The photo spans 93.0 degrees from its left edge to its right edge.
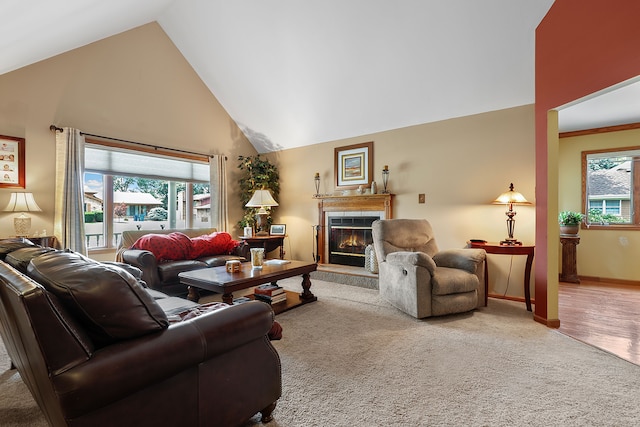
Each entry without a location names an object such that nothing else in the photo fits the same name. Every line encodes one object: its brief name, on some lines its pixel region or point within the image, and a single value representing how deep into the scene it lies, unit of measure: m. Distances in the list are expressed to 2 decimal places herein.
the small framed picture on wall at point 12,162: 3.48
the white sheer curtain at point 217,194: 5.49
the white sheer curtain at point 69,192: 3.79
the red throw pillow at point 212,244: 4.13
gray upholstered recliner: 2.95
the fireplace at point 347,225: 4.80
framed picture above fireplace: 4.93
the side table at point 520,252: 3.24
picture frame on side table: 5.58
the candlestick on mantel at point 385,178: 4.65
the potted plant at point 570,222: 4.61
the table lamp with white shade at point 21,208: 3.35
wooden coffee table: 2.69
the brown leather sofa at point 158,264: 3.40
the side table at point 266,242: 5.04
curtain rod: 3.80
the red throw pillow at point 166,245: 3.74
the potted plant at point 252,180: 5.69
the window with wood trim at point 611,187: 4.61
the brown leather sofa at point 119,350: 0.93
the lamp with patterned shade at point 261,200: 4.95
